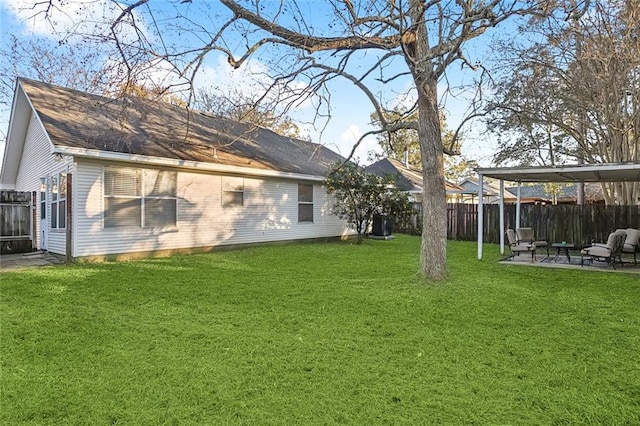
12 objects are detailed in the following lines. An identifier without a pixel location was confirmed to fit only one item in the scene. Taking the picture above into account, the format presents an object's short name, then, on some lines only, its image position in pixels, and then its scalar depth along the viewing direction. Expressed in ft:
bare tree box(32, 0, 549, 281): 21.40
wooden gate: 35.27
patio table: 33.40
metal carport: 29.71
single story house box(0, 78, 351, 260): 30.19
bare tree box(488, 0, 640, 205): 32.19
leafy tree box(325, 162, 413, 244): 46.39
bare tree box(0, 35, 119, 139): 49.12
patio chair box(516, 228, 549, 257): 36.50
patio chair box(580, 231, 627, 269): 30.25
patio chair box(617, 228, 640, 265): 33.50
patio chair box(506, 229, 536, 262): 33.78
